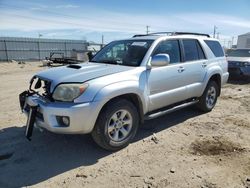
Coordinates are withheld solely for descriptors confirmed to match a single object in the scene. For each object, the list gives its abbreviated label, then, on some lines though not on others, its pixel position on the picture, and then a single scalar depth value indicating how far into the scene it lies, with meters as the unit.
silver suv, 2.69
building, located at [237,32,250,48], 38.89
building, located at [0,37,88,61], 20.94
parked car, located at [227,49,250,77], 8.31
